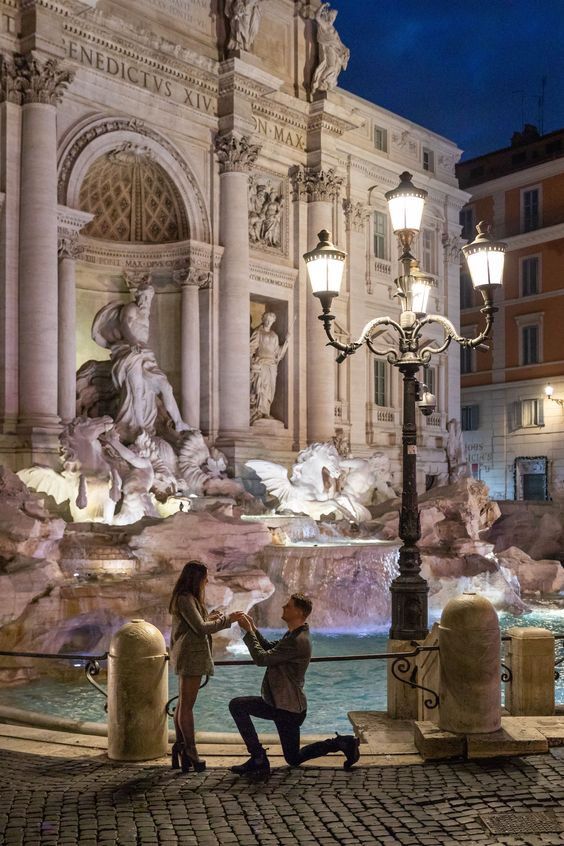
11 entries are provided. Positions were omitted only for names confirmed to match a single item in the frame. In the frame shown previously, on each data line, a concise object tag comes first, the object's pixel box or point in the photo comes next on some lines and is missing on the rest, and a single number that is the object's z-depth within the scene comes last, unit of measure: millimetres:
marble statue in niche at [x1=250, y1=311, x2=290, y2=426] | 23359
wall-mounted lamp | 33000
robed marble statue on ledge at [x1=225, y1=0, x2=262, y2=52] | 21812
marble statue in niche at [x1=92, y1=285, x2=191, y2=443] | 19266
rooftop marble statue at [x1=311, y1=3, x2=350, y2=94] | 24359
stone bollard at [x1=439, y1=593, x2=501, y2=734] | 6699
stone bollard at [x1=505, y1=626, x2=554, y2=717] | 7719
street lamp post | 8188
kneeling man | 6141
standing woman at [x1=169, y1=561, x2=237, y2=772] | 6250
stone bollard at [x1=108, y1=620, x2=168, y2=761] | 6531
